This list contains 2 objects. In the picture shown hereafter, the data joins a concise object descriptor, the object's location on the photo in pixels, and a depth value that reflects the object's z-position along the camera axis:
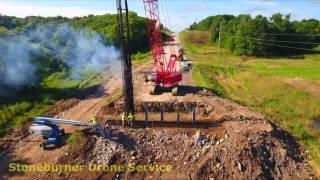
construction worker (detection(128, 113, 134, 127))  14.02
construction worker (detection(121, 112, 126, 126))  14.17
